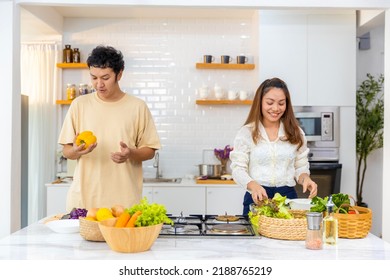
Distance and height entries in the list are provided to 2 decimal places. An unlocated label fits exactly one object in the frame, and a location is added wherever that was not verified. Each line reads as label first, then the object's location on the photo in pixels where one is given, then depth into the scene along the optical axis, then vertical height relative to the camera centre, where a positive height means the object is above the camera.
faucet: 5.51 -0.31
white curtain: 5.51 +0.22
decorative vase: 5.49 -0.31
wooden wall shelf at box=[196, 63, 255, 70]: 5.39 +0.73
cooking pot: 5.31 -0.37
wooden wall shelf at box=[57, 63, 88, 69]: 5.46 +0.74
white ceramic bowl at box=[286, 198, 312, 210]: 2.47 -0.34
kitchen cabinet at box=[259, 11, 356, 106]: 4.93 +0.78
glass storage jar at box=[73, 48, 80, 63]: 5.50 +0.85
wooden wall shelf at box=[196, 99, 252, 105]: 5.39 +0.35
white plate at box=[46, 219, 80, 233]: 2.33 -0.42
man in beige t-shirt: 3.02 -0.05
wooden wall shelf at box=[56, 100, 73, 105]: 5.40 +0.34
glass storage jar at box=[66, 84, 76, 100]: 5.46 +0.46
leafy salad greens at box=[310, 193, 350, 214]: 2.29 -0.31
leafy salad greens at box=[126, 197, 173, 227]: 2.01 -0.32
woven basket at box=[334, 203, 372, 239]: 2.26 -0.40
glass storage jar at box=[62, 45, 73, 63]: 5.48 +0.86
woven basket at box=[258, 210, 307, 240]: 2.21 -0.41
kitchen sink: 5.39 -0.48
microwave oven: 4.93 +0.10
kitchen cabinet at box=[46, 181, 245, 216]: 4.96 -0.61
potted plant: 5.20 +0.12
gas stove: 2.27 -0.44
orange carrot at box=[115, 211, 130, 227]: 2.00 -0.34
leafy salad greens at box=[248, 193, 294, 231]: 2.29 -0.34
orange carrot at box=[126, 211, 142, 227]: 2.00 -0.34
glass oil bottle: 2.11 -0.38
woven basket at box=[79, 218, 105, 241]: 2.13 -0.40
